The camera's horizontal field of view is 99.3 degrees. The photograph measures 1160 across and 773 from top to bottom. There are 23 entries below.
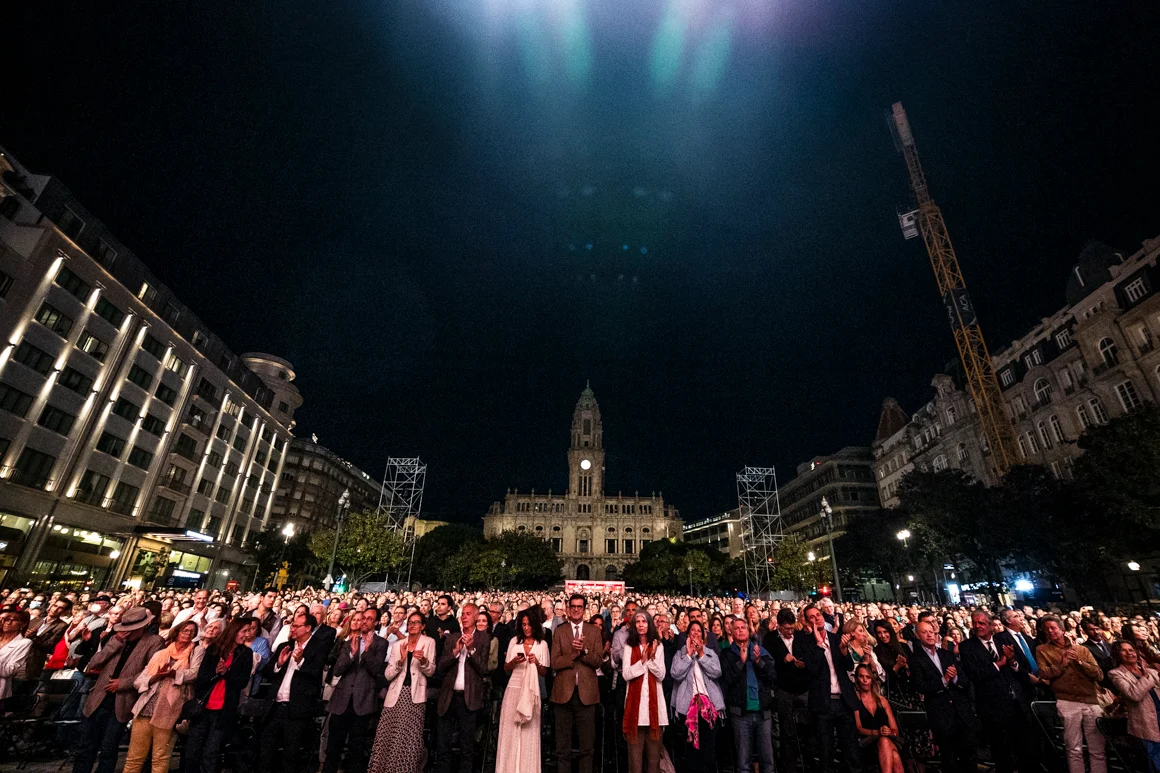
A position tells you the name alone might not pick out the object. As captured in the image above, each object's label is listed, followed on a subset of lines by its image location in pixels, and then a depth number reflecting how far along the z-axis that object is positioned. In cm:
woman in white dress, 603
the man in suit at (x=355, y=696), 634
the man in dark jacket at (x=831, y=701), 688
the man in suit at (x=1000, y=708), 689
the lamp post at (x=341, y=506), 2998
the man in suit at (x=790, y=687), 713
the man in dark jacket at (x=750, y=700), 681
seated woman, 673
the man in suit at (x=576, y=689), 628
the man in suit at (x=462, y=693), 645
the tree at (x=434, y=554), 6650
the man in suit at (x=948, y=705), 677
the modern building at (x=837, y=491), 6669
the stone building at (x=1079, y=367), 2992
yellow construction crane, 4262
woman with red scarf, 620
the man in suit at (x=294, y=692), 646
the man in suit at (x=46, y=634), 714
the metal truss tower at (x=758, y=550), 5391
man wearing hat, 608
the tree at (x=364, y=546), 4281
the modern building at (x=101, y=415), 2902
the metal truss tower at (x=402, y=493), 5101
